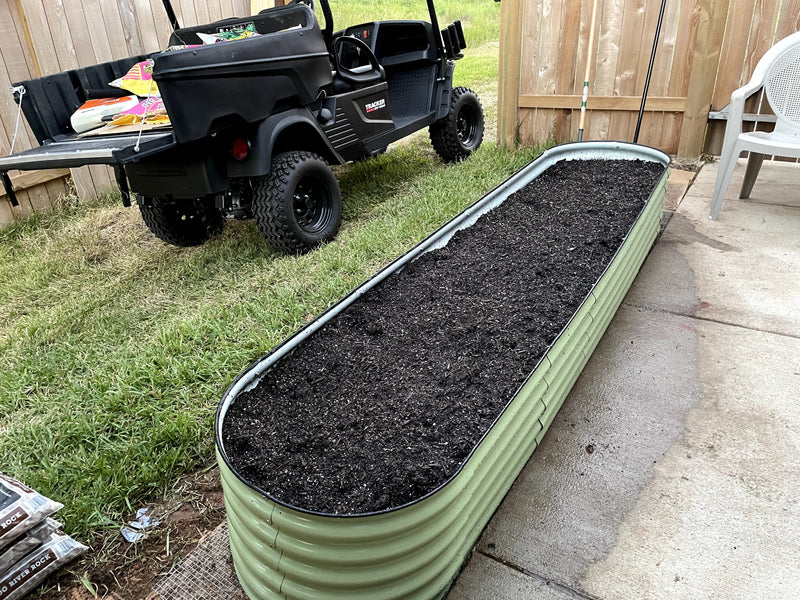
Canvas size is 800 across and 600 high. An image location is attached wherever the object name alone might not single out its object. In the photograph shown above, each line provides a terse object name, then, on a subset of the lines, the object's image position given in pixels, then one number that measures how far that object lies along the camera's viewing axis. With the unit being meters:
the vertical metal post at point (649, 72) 3.98
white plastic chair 3.37
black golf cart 2.78
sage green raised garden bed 1.22
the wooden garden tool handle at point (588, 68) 4.40
